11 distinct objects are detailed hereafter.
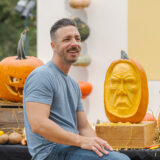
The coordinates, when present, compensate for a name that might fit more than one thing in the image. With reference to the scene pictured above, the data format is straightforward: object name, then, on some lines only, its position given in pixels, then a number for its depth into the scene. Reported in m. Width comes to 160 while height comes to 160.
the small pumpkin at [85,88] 8.18
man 2.98
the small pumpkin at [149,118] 4.77
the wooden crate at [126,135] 3.76
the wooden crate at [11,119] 4.74
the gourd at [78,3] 8.52
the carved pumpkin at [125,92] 3.92
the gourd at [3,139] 4.33
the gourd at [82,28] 8.33
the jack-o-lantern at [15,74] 4.98
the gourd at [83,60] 8.32
